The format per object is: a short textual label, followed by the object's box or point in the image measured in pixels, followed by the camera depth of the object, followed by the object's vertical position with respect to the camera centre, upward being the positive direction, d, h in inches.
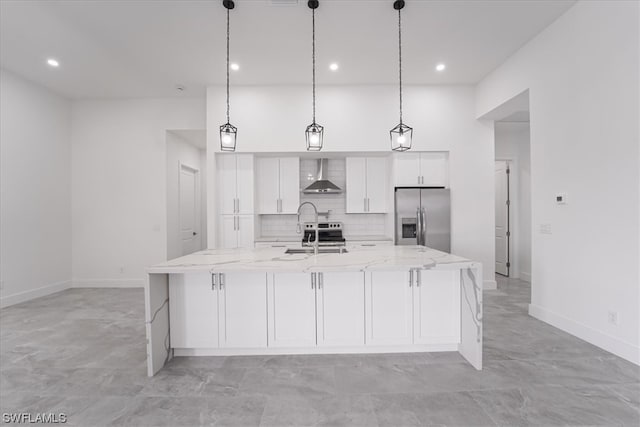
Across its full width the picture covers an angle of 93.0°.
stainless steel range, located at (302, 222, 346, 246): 203.9 -14.5
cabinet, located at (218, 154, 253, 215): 196.5 +20.6
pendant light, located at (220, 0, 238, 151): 109.3 +27.5
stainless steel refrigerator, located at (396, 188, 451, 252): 190.5 -3.0
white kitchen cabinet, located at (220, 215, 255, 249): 196.1 -11.1
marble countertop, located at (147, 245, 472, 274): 91.7 -16.2
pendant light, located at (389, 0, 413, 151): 115.8 +29.7
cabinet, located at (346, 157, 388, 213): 206.4 +18.7
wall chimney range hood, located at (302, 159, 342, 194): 189.2 +15.5
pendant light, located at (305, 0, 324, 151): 109.8 +27.6
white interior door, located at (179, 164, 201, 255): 244.2 +2.8
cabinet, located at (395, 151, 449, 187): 194.9 +27.1
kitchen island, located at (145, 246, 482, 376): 104.6 -32.9
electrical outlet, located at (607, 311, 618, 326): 106.2 -38.3
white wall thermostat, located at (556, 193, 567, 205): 127.6 +4.9
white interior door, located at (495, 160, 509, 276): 236.1 -4.6
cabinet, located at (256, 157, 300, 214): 206.8 +20.8
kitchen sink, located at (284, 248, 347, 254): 133.6 -17.5
